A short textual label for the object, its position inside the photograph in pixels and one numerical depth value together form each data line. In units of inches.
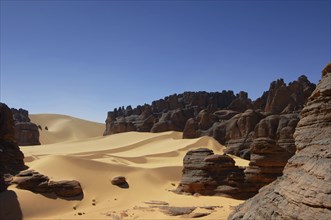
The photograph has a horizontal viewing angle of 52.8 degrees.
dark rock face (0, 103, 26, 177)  726.5
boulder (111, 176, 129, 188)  824.4
